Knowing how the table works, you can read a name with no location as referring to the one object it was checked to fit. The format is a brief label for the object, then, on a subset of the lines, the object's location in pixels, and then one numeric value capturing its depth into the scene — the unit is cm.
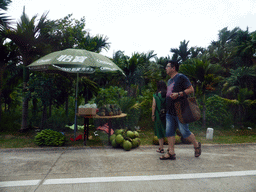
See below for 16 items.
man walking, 419
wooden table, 525
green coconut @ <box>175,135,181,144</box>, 581
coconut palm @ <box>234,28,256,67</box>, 1003
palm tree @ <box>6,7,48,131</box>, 651
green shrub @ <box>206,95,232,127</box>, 834
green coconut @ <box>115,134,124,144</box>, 512
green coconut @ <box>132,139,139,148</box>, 521
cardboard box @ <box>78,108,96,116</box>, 505
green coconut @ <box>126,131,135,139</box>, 531
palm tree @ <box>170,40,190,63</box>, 1886
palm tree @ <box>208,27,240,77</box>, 1202
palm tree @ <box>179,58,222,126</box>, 775
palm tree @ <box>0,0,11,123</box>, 702
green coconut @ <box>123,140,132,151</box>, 496
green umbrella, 473
